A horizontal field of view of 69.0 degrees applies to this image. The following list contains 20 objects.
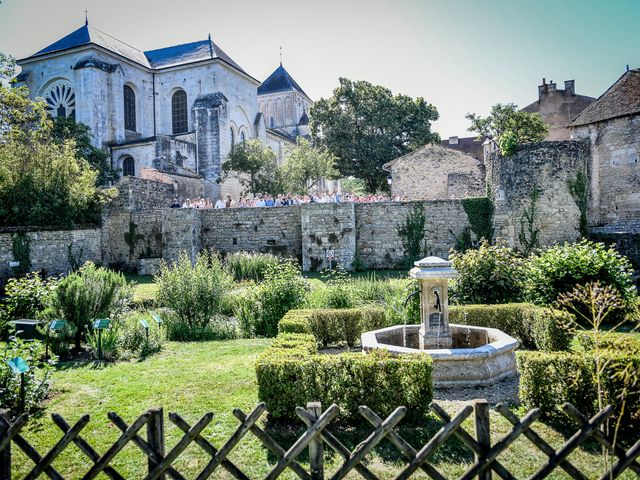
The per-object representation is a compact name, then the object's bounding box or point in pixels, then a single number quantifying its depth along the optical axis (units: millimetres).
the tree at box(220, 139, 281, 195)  32375
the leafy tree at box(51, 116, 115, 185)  29094
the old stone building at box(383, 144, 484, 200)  27734
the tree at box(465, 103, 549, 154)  29469
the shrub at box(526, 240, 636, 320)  11016
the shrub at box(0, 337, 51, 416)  5746
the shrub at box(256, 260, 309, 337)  10883
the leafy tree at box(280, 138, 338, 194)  32594
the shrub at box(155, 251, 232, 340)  11094
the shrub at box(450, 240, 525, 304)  11102
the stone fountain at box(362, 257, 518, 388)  6770
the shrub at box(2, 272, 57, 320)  10070
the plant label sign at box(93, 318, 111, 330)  8055
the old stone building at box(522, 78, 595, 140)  33219
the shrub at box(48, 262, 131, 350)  9211
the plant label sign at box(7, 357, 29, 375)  5188
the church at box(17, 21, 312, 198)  32969
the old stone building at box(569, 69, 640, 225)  19844
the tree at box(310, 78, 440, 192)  36094
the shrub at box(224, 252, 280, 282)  18297
